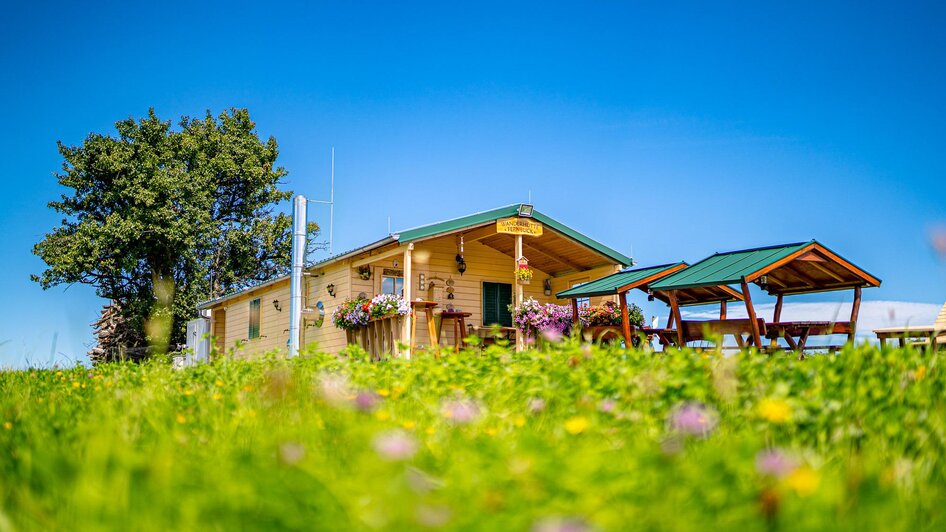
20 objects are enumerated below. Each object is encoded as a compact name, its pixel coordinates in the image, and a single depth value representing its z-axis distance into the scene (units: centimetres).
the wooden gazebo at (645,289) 1225
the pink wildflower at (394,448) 203
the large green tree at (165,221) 2612
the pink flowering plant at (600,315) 1488
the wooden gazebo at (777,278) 1001
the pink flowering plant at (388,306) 1368
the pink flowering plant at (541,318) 1488
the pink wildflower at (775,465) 200
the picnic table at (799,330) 1018
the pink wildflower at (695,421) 257
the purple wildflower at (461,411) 328
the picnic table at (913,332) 959
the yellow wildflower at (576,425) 260
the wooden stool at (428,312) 1406
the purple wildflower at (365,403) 331
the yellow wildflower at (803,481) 182
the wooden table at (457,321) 1459
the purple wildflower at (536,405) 402
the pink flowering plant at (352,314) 1446
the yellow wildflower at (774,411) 236
